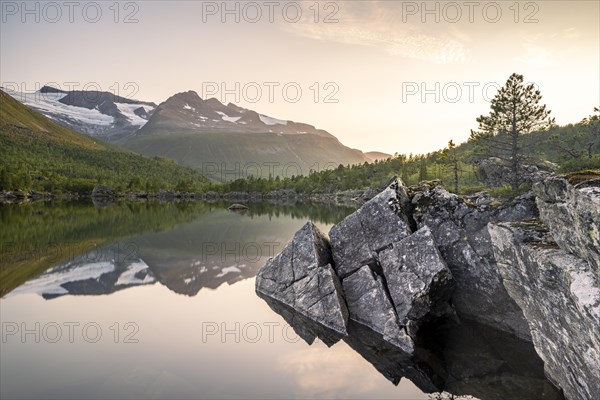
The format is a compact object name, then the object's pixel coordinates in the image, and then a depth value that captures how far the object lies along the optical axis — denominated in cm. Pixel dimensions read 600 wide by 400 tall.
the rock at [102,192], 18200
